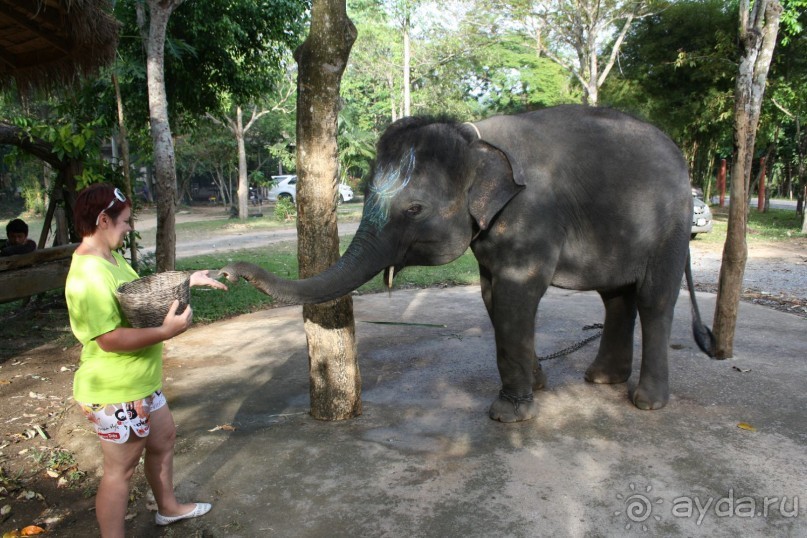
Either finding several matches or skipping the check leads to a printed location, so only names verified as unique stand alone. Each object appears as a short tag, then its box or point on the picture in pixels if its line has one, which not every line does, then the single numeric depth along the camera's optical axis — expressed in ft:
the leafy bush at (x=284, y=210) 77.66
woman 8.45
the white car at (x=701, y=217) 55.83
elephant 13.53
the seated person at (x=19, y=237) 24.53
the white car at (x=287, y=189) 109.07
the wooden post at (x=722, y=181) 97.60
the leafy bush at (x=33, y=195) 87.35
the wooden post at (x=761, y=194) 82.53
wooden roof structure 18.62
